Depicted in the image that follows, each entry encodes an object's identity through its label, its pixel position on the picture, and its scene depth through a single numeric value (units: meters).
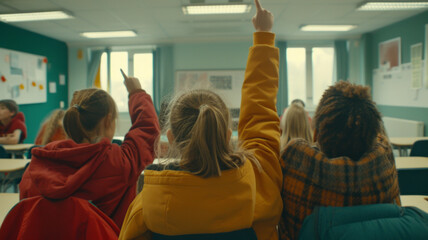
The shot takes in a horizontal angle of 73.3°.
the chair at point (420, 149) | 2.91
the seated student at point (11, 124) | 3.93
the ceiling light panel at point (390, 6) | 4.37
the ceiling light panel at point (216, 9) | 4.32
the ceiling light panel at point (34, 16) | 4.57
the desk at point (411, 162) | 2.44
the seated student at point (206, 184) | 0.70
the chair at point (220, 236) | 0.72
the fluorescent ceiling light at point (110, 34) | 6.07
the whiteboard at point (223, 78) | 6.86
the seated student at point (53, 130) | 2.79
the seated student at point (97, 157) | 0.93
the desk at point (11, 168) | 2.55
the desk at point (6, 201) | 1.57
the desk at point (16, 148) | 3.68
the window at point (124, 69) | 7.28
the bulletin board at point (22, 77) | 5.20
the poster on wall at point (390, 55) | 5.54
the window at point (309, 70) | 7.03
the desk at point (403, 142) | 3.70
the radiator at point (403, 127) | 4.90
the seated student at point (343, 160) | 0.76
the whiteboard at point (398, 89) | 5.00
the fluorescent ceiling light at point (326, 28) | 5.73
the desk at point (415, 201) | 1.55
